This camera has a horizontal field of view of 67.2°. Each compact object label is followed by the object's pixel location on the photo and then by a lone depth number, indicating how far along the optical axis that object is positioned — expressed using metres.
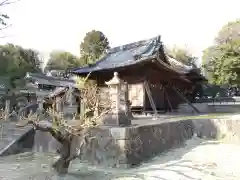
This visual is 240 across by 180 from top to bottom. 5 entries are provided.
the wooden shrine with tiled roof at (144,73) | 11.83
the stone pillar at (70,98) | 11.93
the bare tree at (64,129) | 5.08
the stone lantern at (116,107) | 7.05
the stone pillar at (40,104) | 14.32
